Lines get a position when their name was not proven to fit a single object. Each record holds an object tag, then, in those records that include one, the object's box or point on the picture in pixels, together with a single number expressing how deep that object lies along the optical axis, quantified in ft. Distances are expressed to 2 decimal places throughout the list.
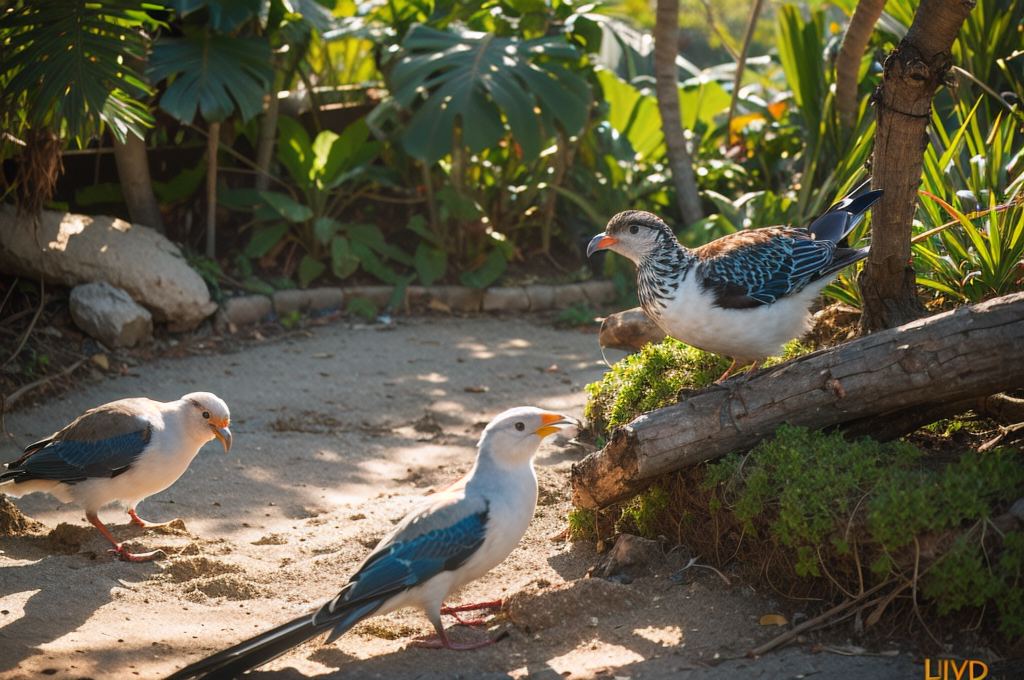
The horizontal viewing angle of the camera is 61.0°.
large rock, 22.84
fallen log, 10.87
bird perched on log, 12.26
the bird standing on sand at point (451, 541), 10.04
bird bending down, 13.43
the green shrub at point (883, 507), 9.46
